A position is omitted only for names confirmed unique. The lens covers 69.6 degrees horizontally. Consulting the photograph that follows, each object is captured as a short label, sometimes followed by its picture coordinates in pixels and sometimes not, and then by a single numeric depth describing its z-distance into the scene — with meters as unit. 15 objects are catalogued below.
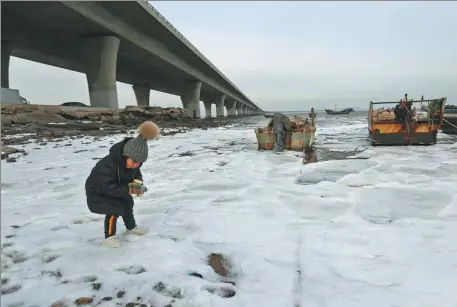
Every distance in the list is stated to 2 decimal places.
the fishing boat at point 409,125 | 11.10
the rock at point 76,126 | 14.50
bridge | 18.68
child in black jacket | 3.01
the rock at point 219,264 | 2.81
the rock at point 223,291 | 2.48
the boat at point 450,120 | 16.43
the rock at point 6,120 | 13.31
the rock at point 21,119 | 13.92
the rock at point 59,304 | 2.32
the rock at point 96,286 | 2.52
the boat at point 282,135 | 9.87
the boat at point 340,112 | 93.79
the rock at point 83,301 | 2.34
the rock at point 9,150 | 8.08
